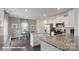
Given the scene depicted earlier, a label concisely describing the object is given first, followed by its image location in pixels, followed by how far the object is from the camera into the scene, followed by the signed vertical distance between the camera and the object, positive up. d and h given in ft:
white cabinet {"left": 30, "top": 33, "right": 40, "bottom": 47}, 9.51 -2.96
